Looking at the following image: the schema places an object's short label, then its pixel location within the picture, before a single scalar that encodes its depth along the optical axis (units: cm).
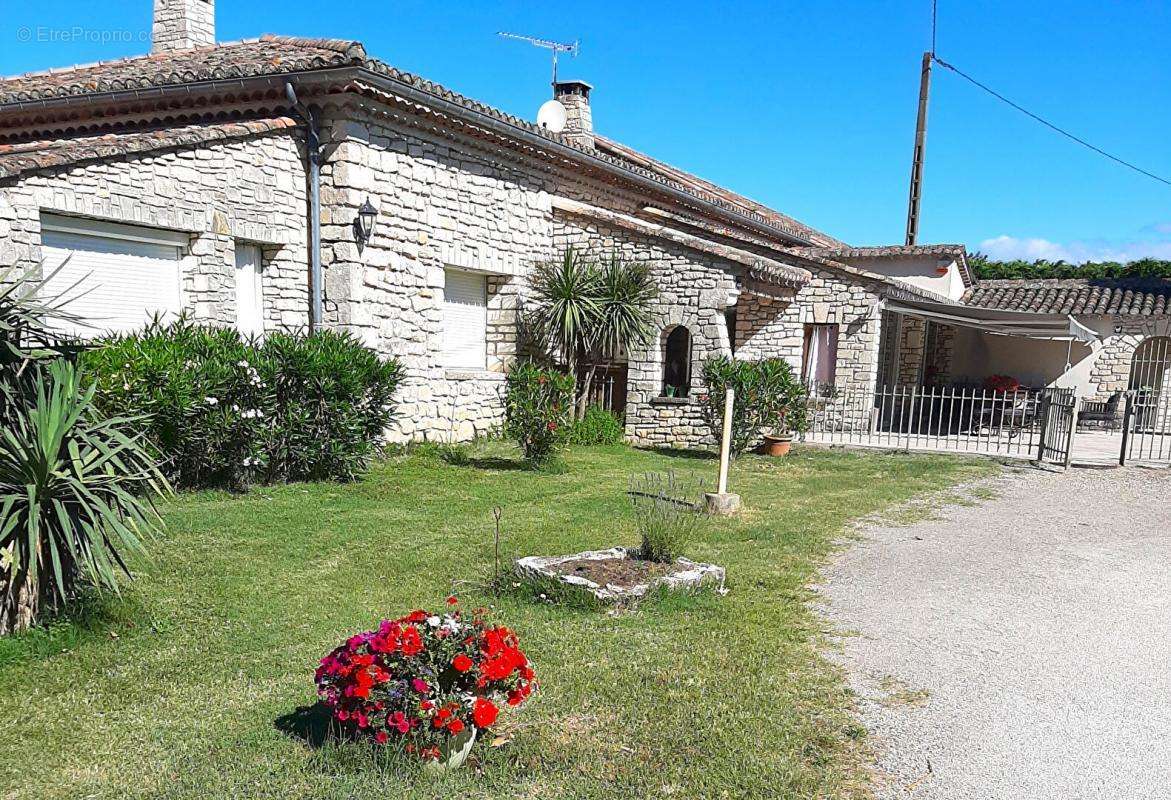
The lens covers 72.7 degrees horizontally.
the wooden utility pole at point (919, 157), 2056
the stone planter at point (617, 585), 503
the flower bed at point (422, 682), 305
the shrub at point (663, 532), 552
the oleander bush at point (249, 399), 685
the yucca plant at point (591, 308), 1202
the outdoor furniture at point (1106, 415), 1677
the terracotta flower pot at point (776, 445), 1192
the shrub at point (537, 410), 983
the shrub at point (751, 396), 1133
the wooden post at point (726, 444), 794
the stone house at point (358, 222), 841
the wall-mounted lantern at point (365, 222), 969
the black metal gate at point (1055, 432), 1122
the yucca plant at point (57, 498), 389
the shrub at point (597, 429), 1269
